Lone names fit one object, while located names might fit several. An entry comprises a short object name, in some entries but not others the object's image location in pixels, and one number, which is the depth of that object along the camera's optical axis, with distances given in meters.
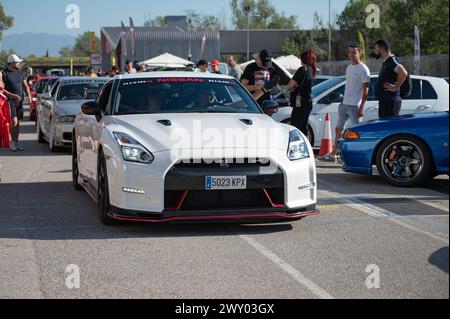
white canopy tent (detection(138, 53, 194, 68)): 36.81
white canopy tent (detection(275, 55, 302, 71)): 40.81
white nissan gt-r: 7.15
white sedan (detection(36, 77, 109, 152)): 15.35
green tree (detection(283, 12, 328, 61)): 81.50
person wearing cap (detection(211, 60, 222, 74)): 21.84
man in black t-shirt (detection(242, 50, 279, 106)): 13.56
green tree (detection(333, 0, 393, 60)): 56.55
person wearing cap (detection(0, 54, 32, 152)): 16.62
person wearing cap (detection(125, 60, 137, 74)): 24.10
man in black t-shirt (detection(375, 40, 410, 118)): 11.86
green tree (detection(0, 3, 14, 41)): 72.68
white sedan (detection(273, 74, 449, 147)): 14.07
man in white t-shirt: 13.11
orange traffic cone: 13.87
